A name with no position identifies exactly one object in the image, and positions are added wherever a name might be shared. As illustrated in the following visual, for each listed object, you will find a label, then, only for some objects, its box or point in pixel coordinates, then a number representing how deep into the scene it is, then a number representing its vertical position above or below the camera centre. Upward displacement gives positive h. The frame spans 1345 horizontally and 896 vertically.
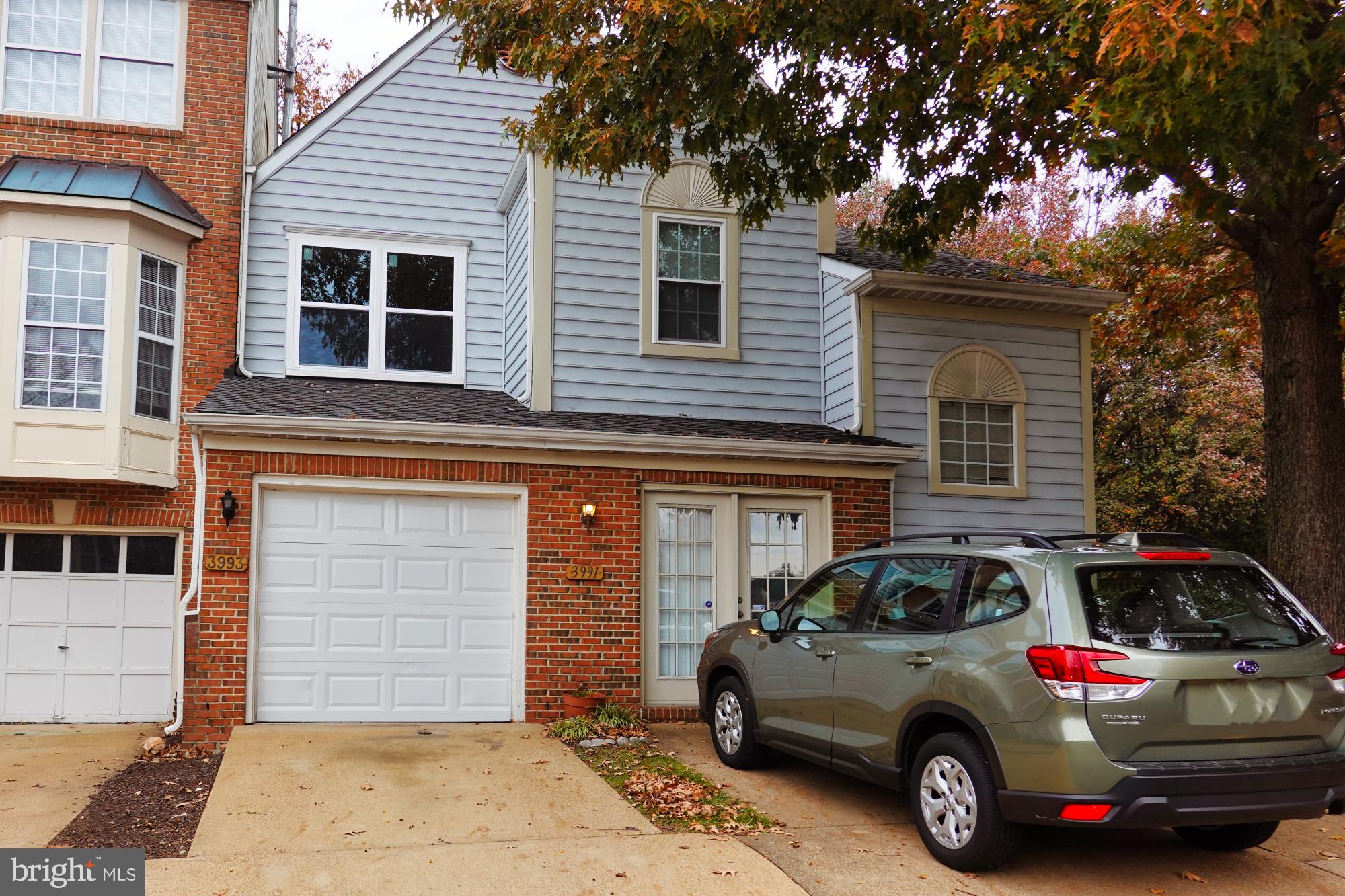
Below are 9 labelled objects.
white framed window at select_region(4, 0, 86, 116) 11.38 +4.80
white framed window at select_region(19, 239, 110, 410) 10.37 +1.75
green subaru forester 4.99 -0.87
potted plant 9.68 -1.73
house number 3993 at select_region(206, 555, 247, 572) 9.30 -0.50
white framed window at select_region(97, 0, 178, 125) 11.60 +4.86
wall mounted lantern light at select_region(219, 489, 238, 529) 9.34 +0.01
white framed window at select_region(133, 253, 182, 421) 10.88 +1.74
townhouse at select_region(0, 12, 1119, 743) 9.70 +0.98
